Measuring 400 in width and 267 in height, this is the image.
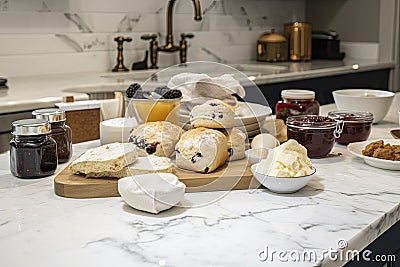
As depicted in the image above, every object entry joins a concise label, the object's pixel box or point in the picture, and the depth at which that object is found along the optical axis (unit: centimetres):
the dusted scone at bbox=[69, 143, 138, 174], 113
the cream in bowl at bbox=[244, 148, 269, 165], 123
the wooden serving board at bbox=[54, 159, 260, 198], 111
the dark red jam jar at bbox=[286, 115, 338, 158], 136
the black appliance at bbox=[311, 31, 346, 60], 429
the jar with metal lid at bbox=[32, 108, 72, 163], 129
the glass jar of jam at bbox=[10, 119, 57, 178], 117
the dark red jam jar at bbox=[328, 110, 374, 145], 151
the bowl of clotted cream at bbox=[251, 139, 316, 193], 109
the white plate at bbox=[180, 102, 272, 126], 141
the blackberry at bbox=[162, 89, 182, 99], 139
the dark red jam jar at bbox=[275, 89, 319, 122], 163
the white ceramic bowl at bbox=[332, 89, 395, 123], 176
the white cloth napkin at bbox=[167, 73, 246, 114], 140
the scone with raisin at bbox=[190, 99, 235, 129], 129
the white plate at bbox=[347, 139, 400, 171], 126
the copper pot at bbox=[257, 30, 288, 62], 409
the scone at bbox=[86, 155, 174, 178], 111
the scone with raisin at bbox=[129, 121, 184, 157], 125
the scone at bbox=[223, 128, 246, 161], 127
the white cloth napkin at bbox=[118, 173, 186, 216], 99
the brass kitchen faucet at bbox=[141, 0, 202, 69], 335
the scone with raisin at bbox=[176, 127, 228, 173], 117
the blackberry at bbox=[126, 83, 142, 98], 142
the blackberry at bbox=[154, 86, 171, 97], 142
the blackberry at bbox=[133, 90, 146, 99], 140
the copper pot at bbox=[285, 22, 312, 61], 423
